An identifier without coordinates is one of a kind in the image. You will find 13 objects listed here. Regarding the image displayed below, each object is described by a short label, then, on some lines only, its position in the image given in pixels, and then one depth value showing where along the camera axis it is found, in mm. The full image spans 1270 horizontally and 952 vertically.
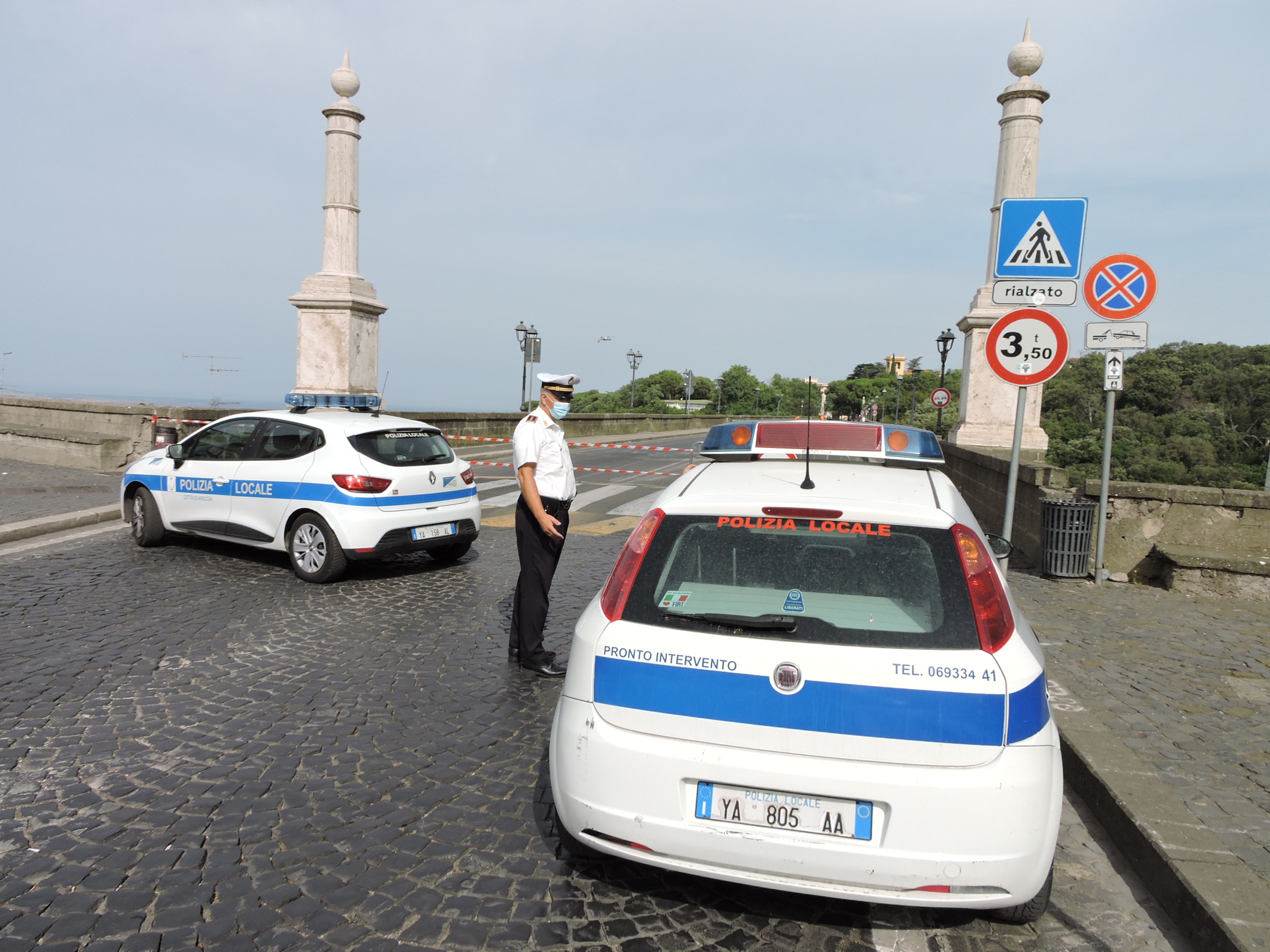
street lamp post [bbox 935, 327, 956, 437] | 44438
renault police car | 7582
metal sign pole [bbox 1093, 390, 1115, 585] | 8172
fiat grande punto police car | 2486
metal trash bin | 8250
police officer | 5312
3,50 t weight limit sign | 7148
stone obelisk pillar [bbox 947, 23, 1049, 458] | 14484
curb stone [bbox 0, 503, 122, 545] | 9281
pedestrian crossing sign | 7051
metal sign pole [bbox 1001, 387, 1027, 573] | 7176
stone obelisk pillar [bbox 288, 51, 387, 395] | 18812
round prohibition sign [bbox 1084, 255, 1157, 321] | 7781
